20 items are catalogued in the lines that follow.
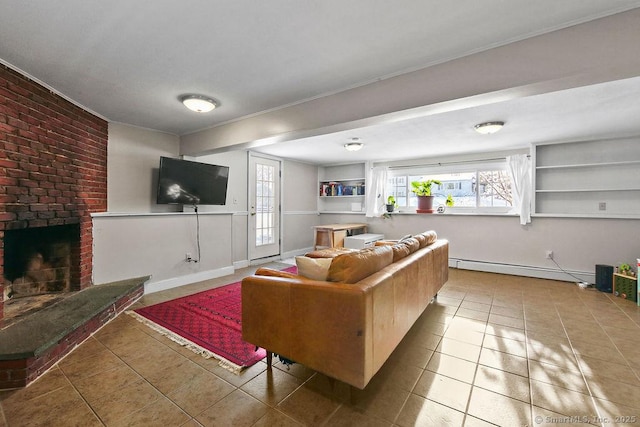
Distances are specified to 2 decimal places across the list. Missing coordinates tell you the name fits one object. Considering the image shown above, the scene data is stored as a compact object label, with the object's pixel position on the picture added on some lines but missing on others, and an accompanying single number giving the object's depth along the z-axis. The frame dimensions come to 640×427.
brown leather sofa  1.47
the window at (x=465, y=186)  4.96
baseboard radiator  4.19
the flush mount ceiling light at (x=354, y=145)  4.30
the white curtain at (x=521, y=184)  4.51
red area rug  2.12
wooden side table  5.41
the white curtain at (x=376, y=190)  6.02
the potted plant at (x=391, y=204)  5.81
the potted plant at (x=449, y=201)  5.33
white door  5.30
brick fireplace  2.18
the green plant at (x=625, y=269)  3.60
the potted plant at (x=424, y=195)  5.40
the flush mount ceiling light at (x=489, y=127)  3.30
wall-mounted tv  3.72
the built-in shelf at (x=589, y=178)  3.92
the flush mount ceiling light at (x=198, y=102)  2.67
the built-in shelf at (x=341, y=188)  6.47
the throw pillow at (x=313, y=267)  1.77
